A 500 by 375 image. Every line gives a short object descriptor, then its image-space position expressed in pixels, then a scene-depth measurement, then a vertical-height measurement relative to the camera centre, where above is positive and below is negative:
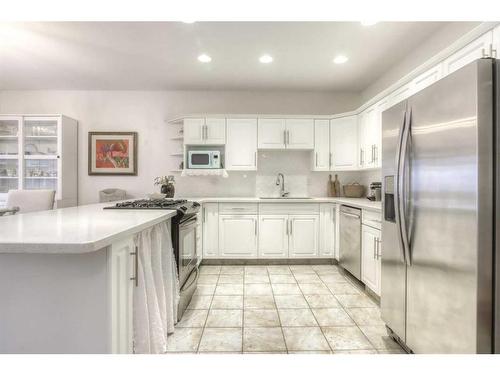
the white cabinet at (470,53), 1.56 +0.87
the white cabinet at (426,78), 2.06 +0.91
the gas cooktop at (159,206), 2.02 -0.14
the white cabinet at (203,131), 3.88 +0.83
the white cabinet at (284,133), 3.92 +0.81
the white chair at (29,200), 2.84 -0.12
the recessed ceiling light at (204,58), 3.09 +1.52
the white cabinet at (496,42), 1.48 +0.82
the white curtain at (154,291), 1.43 -0.63
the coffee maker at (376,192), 3.27 -0.04
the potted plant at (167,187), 3.28 +0.02
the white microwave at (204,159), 3.84 +0.42
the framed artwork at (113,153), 4.30 +0.57
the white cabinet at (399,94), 2.51 +0.94
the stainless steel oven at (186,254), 2.08 -0.57
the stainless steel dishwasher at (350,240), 2.92 -0.60
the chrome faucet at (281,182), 4.26 +0.10
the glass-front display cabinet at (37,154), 3.94 +0.51
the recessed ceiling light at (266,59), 3.07 +1.51
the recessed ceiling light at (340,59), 3.09 +1.51
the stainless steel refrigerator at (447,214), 1.15 -0.13
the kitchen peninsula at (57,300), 1.01 -0.42
